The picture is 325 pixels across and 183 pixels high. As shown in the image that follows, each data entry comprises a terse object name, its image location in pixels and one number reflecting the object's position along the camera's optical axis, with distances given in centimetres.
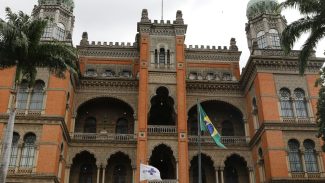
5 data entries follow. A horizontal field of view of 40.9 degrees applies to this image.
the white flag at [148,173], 2517
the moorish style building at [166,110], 3169
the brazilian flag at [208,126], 2653
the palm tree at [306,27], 2425
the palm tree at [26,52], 2295
